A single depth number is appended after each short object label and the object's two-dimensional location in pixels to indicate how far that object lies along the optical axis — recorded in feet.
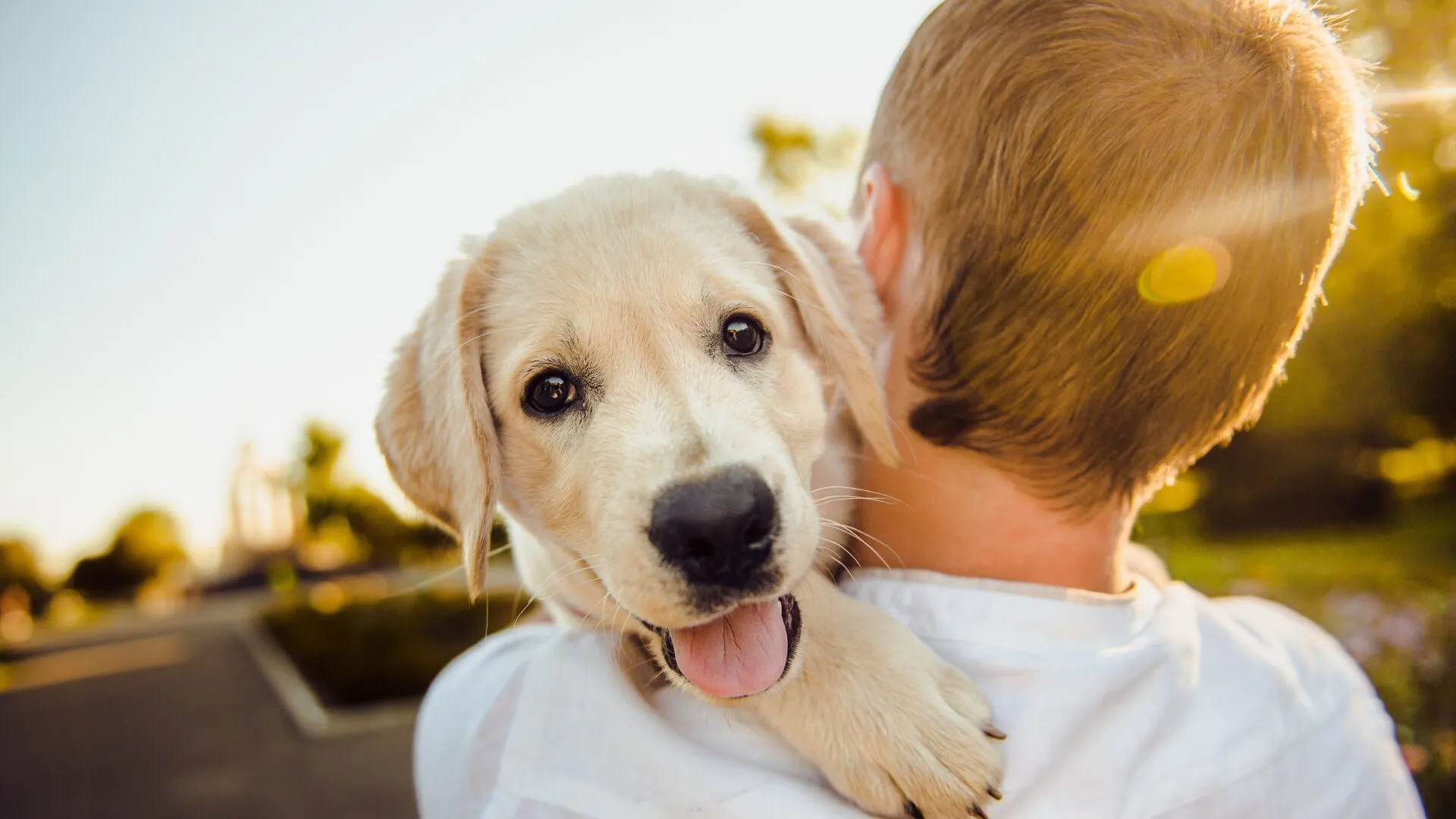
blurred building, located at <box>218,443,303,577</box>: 118.01
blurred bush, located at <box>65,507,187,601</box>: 173.37
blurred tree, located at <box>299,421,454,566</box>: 155.63
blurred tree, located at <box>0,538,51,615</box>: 124.88
